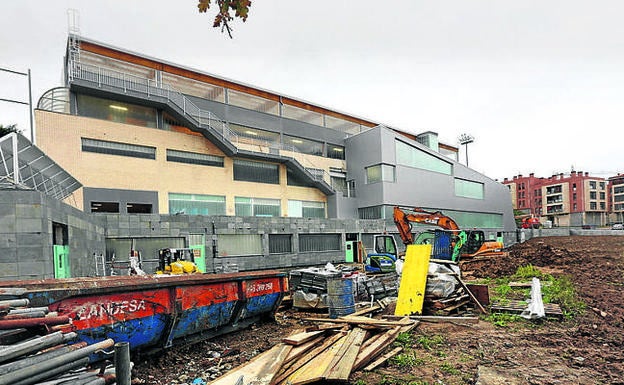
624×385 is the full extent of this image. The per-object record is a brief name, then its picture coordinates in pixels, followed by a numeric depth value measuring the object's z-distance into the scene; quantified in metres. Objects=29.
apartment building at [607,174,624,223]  92.12
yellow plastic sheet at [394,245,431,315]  9.29
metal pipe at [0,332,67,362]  3.27
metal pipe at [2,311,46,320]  4.02
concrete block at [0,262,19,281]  8.46
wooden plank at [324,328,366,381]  5.13
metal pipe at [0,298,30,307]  4.28
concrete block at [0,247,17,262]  8.50
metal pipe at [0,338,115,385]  3.01
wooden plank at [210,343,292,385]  4.93
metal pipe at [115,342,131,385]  3.41
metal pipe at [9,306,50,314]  4.13
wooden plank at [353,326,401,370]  5.88
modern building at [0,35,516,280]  21.25
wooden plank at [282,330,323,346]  6.29
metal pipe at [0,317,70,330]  3.79
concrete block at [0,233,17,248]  8.51
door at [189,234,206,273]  21.62
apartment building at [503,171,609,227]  85.81
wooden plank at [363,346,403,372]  5.88
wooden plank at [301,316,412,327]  7.50
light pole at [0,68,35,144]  15.12
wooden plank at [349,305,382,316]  9.25
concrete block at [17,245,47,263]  8.68
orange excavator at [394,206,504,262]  19.94
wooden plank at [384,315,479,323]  8.66
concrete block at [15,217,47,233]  8.68
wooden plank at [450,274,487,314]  9.62
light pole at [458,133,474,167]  54.31
